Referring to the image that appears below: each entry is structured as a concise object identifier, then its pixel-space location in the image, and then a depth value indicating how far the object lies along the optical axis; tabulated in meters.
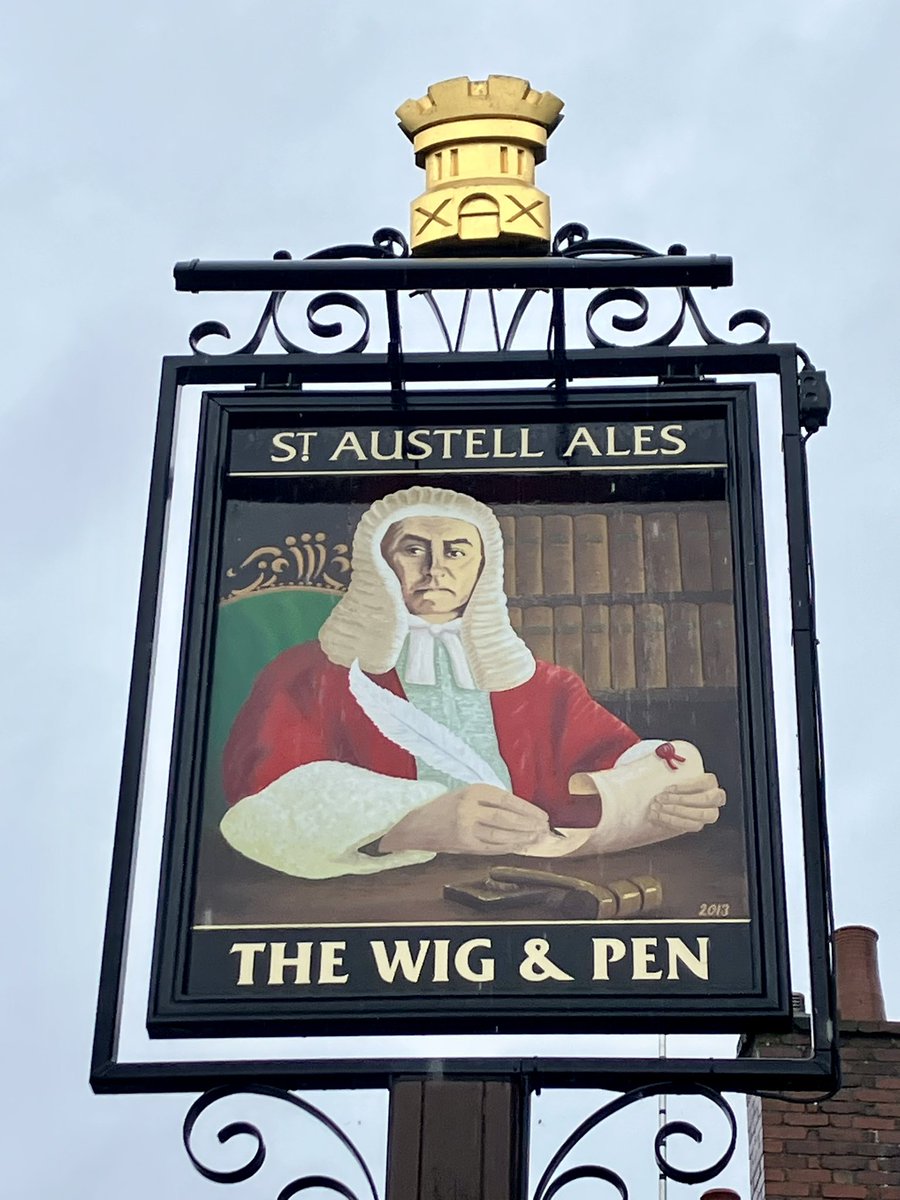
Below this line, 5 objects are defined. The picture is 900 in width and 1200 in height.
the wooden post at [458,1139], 6.31
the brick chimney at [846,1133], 9.90
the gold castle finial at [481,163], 8.16
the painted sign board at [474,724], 6.62
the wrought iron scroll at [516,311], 7.99
